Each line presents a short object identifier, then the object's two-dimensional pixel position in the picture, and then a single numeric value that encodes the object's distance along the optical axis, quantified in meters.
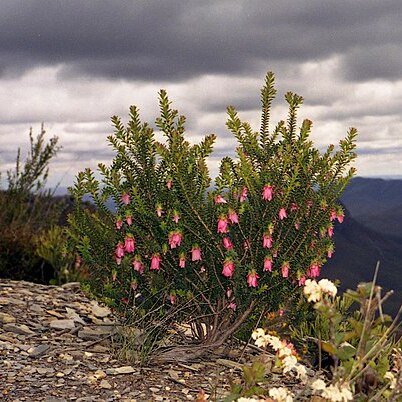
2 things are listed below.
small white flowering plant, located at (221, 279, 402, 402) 3.25
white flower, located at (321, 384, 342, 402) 3.11
